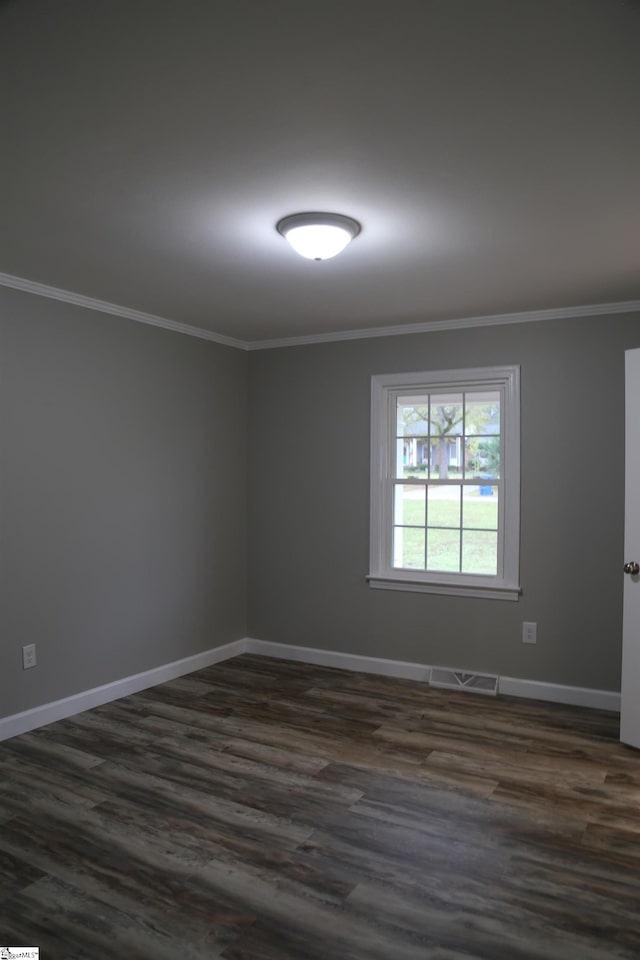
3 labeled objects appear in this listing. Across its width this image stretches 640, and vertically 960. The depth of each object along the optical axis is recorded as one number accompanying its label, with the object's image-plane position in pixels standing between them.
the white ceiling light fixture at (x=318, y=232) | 2.67
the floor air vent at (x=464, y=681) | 4.45
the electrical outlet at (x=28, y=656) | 3.71
